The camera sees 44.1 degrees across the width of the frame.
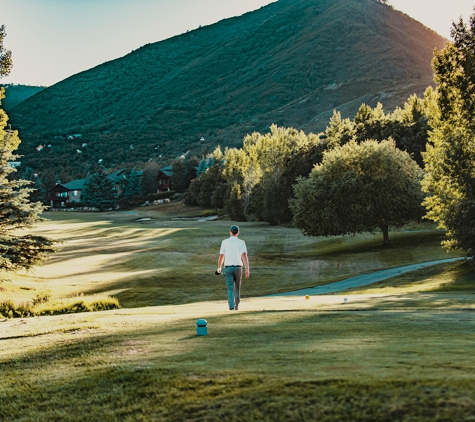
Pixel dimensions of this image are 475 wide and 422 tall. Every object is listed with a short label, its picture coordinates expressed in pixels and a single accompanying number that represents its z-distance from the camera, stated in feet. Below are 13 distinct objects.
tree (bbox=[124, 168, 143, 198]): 595.88
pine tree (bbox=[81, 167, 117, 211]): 568.82
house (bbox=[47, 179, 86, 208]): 645.92
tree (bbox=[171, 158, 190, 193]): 580.30
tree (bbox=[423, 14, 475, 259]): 118.52
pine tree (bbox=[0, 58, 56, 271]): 102.01
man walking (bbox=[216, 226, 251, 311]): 55.67
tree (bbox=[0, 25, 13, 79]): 91.25
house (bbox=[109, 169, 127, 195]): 641.32
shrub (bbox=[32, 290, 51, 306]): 94.12
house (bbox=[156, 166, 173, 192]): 620.90
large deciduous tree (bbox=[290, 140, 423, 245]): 181.47
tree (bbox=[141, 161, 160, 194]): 599.98
